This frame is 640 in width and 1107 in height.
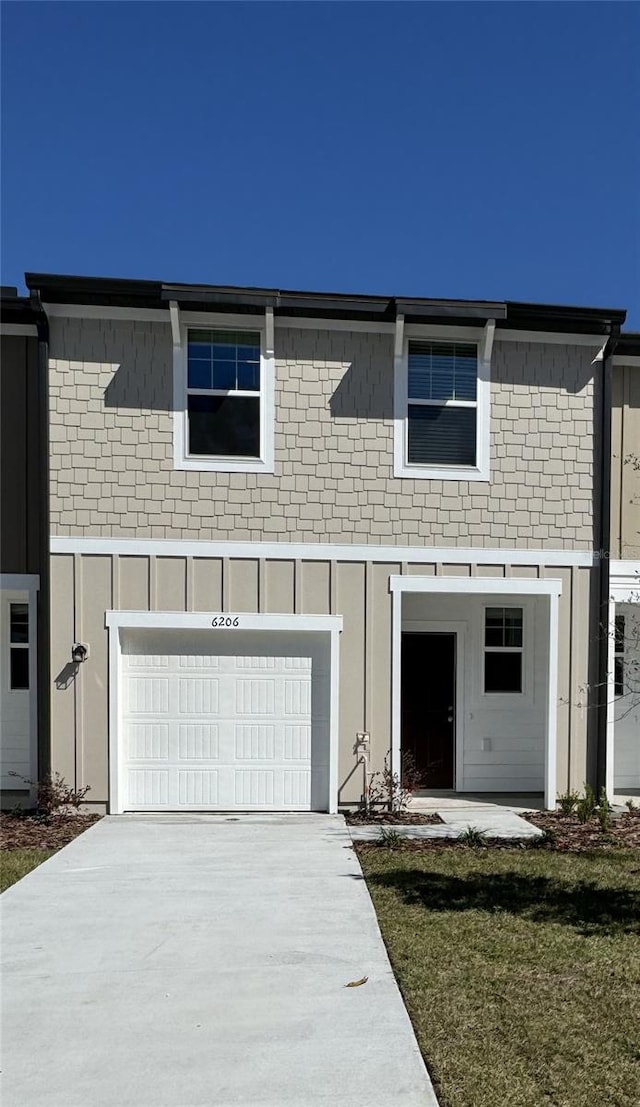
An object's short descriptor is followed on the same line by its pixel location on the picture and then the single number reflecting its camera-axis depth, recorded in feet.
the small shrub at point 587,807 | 28.99
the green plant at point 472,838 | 25.61
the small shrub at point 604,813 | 28.27
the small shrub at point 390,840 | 25.25
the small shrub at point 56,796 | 28.43
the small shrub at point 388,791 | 29.71
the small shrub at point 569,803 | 29.86
